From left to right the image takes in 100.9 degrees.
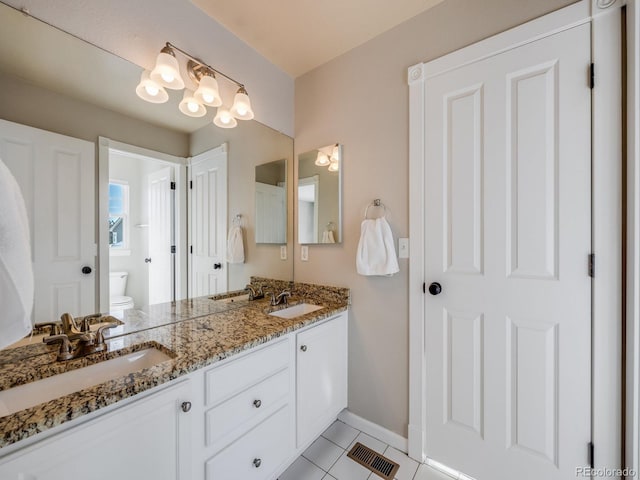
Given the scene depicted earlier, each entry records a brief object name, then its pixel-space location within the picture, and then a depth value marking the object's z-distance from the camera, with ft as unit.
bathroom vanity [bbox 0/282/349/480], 2.11
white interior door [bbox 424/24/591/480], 3.62
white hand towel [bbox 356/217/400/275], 4.92
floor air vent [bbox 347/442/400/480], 4.56
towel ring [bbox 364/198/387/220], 5.28
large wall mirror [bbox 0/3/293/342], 3.11
